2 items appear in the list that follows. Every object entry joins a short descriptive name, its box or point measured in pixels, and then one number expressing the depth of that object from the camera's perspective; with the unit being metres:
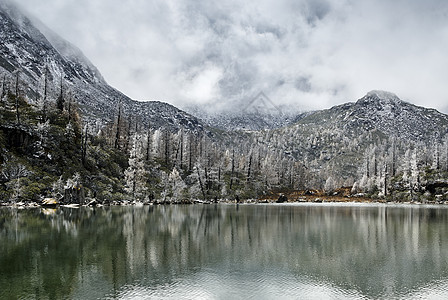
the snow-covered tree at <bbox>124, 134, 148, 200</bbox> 92.81
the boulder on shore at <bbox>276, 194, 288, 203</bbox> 124.19
